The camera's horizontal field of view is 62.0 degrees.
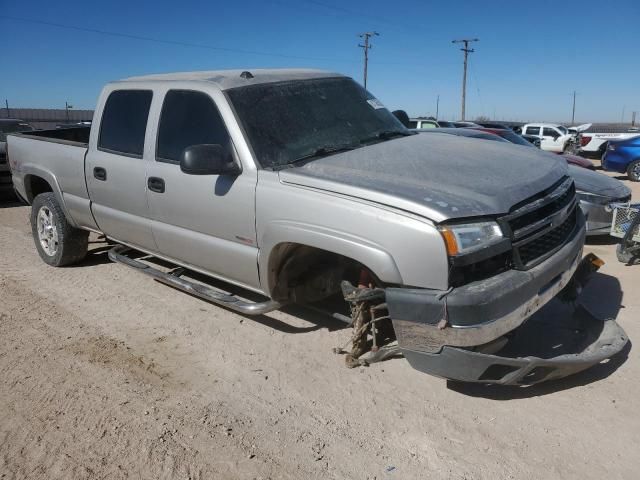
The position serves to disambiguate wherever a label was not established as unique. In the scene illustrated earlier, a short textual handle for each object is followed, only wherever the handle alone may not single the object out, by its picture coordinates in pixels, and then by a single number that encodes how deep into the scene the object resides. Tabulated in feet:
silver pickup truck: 9.11
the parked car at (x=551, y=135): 82.12
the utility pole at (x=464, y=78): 156.25
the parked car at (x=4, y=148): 34.65
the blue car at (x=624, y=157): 46.60
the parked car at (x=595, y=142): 62.28
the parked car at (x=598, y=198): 21.27
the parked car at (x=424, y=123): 70.49
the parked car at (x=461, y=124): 75.19
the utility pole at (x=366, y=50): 149.69
